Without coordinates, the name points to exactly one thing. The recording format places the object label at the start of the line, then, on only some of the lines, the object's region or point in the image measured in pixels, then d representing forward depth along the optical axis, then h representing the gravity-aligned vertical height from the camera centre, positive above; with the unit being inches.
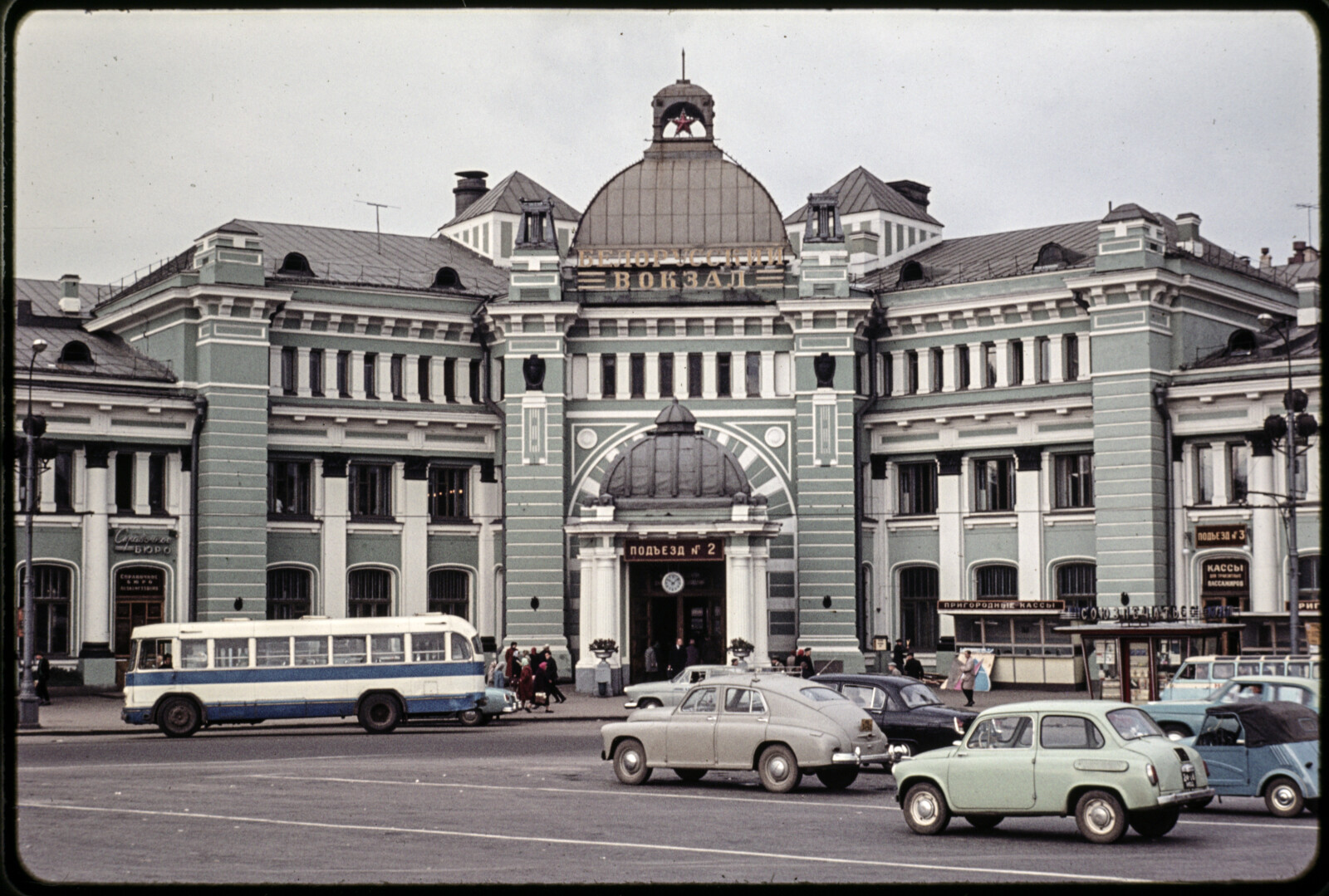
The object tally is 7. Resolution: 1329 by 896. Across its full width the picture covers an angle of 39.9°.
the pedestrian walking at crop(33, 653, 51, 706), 2049.7 -93.0
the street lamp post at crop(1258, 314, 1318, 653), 1627.7 +156.5
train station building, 2239.2 +200.7
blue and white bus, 1689.2 -73.2
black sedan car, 1238.3 -85.5
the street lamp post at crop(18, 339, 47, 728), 1732.3 -32.1
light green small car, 852.0 -89.4
